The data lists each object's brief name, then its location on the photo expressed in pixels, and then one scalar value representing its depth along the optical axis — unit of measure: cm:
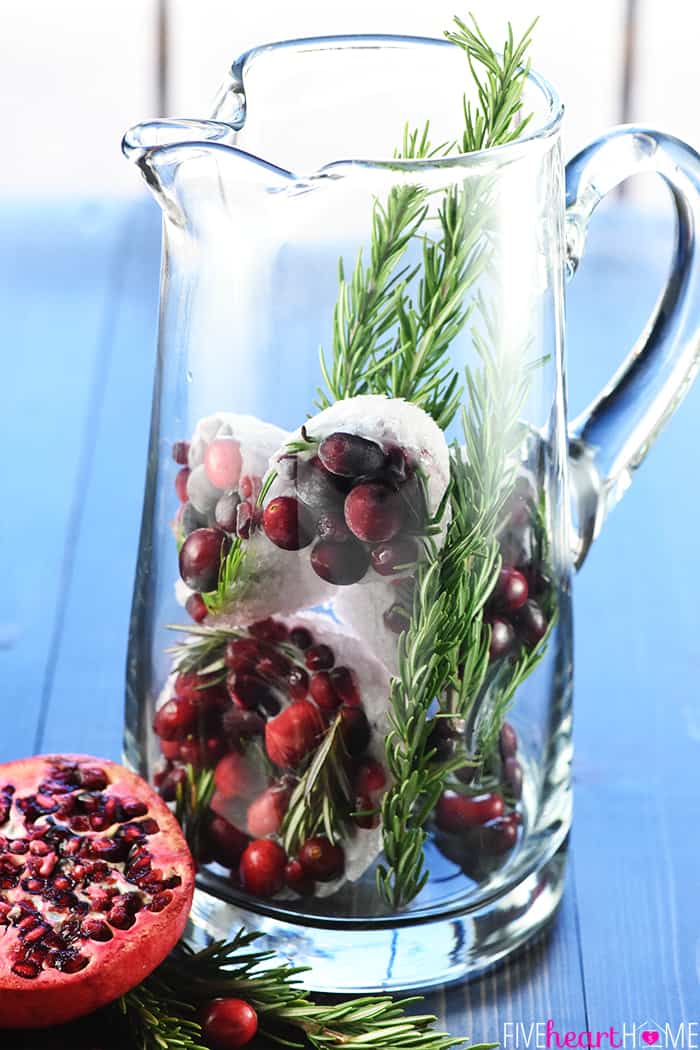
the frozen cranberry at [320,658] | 70
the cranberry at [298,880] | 72
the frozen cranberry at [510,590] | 71
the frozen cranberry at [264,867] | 72
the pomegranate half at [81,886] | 67
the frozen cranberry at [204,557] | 70
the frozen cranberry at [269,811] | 71
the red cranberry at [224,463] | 69
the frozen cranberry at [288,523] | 68
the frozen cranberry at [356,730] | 70
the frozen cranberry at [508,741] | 75
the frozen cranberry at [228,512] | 69
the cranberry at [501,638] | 71
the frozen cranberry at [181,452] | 72
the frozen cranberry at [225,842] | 73
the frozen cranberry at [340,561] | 68
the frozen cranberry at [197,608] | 72
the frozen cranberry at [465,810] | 74
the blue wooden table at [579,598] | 75
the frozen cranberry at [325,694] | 70
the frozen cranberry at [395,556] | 68
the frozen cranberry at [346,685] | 70
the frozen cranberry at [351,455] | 67
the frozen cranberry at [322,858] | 71
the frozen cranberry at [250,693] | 71
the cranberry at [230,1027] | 69
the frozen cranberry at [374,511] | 67
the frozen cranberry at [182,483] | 72
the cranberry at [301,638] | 71
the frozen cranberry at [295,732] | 70
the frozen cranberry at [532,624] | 72
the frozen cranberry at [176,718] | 73
